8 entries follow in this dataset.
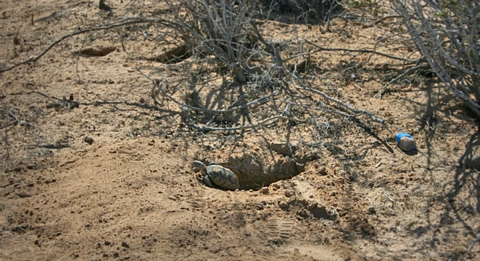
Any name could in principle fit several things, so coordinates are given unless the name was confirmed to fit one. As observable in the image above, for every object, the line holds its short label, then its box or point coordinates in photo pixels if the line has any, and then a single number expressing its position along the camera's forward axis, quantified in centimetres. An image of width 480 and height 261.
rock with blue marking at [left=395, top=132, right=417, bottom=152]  856
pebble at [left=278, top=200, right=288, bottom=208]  774
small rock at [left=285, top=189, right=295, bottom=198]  794
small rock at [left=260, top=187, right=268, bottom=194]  811
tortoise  818
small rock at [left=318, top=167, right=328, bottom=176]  837
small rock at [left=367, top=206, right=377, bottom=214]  769
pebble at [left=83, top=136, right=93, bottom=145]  889
